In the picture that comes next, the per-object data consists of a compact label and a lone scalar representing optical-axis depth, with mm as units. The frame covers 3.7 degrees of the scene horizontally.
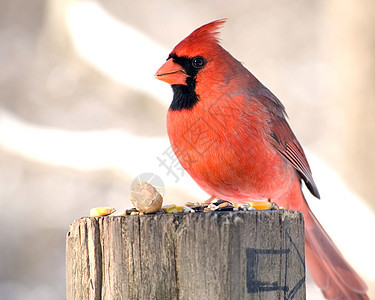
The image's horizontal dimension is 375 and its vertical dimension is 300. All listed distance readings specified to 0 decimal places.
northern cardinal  3490
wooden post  3366
